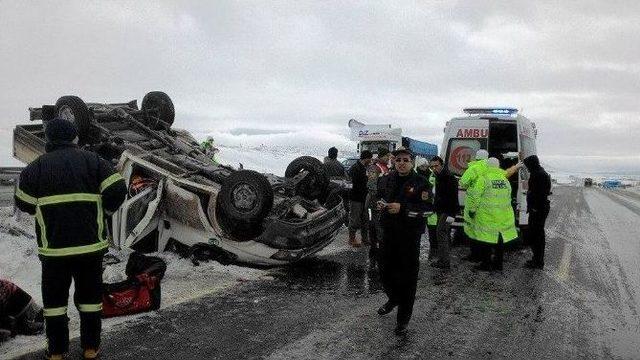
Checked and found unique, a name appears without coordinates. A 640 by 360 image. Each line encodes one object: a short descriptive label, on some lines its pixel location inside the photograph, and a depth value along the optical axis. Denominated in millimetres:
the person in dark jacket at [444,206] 6586
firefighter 3094
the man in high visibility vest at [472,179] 6547
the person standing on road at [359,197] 7633
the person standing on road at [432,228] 7057
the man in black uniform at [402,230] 4199
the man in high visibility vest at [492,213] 6449
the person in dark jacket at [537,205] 6777
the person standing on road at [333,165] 9413
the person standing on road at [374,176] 6754
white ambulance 8258
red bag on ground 4109
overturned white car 5387
